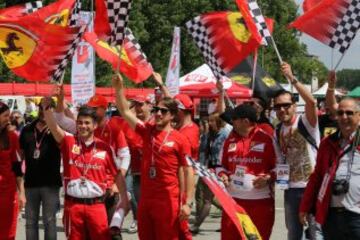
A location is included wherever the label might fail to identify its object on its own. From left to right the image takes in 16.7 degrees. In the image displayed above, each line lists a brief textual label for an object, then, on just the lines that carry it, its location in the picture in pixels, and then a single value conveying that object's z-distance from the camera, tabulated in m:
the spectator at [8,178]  13.41
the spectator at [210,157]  18.37
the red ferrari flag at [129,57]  15.91
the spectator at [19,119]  25.92
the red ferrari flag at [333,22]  12.84
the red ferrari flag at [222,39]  15.82
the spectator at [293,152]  11.95
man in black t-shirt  14.66
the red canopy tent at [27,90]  49.02
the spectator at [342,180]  10.20
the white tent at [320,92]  59.65
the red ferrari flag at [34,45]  13.23
